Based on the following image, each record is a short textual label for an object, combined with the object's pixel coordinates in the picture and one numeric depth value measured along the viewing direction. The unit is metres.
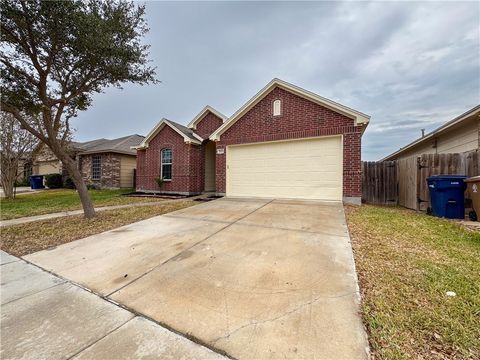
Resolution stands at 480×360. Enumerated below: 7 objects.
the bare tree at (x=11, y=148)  11.98
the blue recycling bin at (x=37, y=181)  19.74
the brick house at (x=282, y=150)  8.15
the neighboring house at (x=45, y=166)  13.51
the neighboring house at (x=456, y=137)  7.12
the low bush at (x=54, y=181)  19.58
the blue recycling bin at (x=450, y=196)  6.09
